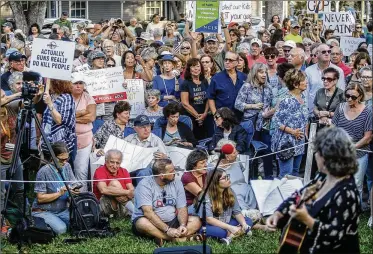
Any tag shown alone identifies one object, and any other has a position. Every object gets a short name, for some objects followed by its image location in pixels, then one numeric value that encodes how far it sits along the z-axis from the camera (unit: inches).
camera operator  546.1
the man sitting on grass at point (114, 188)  577.1
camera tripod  494.9
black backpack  534.1
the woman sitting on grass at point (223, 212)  527.2
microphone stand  436.0
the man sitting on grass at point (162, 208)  522.9
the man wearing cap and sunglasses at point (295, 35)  1115.3
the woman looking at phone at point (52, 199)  540.5
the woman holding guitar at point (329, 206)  340.8
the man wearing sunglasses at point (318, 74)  678.2
